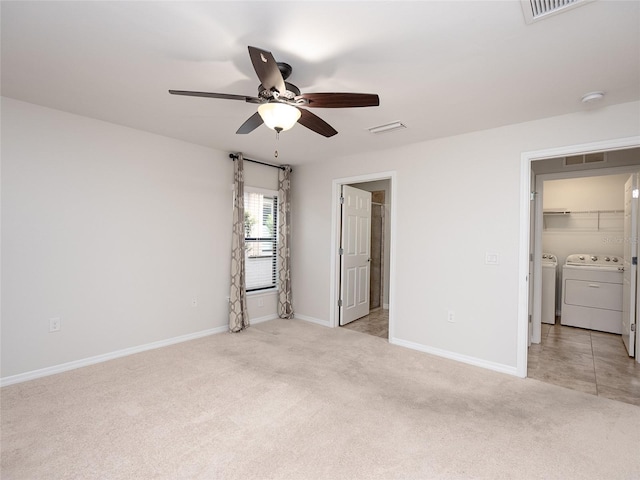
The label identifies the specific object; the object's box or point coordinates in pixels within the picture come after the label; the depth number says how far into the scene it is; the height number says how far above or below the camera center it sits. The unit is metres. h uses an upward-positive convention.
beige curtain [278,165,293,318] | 5.05 -0.16
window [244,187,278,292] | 4.78 -0.01
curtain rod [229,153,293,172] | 4.36 +1.12
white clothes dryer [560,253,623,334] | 4.41 -0.77
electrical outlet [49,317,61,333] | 3.00 -0.86
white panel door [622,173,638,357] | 3.49 -0.21
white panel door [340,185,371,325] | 4.81 -0.26
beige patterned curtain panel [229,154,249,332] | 4.35 -0.22
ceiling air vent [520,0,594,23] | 1.54 +1.16
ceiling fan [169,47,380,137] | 1.88 +0.86
